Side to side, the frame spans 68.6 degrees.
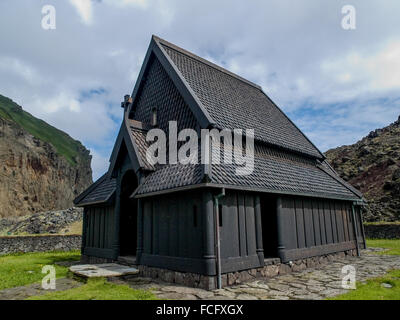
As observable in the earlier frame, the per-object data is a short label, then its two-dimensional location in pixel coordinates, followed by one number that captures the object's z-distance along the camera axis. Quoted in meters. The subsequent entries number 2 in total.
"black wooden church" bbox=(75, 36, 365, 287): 7.97
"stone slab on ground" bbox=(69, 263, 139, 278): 8.32
